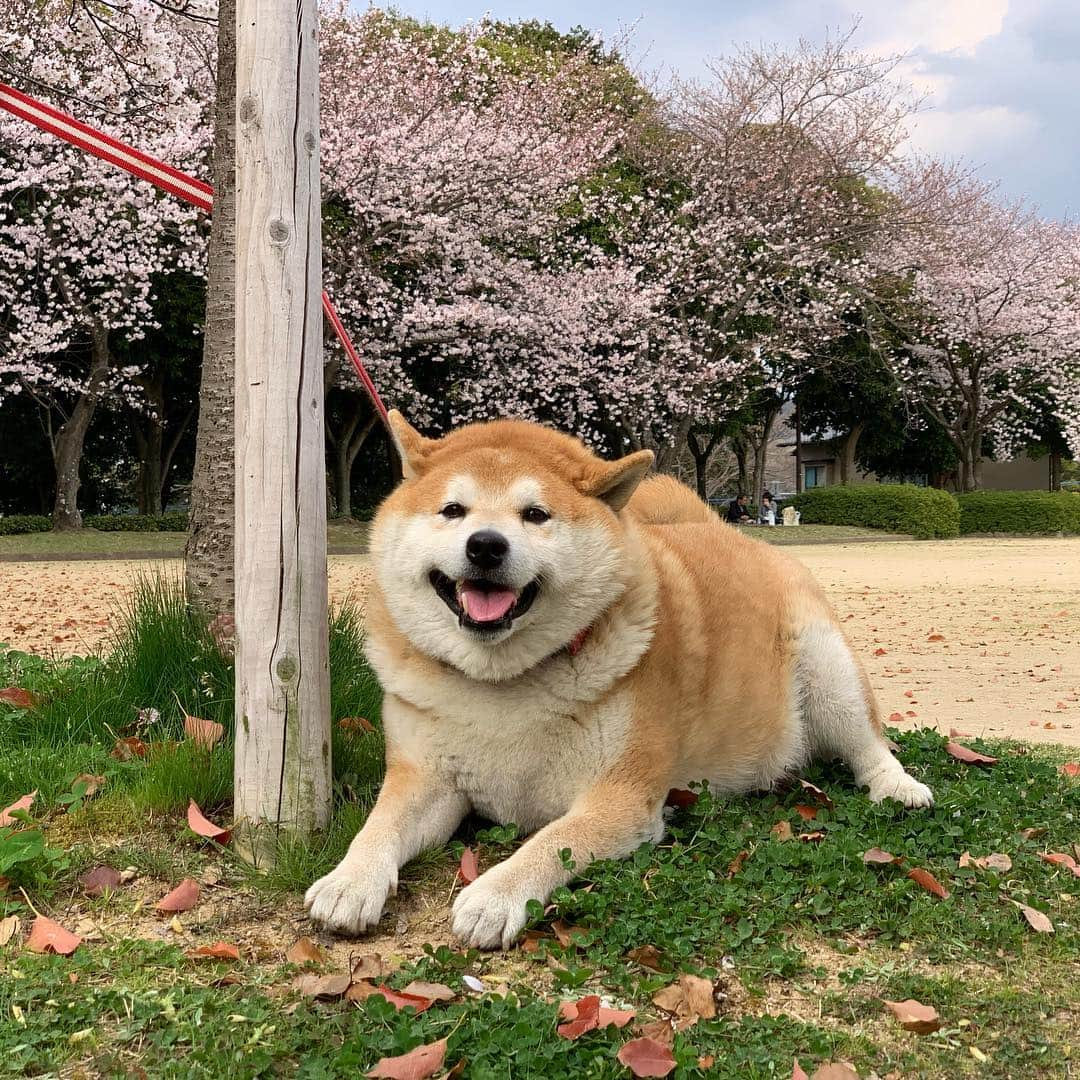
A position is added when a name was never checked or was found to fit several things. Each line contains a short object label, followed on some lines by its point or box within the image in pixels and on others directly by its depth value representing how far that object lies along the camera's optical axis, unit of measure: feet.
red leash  10.01
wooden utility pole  9.52
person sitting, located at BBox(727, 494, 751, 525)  99.04
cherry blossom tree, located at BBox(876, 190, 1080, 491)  96.22
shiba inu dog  9.06
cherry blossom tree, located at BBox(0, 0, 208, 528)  51.13
